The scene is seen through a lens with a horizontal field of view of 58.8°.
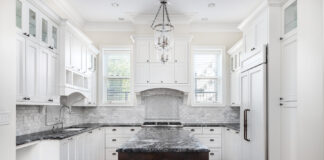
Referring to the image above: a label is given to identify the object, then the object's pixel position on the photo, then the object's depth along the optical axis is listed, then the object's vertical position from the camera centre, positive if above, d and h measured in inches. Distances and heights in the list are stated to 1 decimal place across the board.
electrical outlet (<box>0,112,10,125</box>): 91.3 -9.1
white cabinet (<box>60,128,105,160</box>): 150.6 -35.4
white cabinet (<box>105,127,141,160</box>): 229.5 -37.7
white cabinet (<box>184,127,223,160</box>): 229.6 -37.7
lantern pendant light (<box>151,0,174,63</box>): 148.3 +27.6
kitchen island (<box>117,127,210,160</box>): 96.1 -20.6
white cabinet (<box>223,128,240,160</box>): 196.2 -40.5
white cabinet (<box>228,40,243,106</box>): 220.7 +14.4
